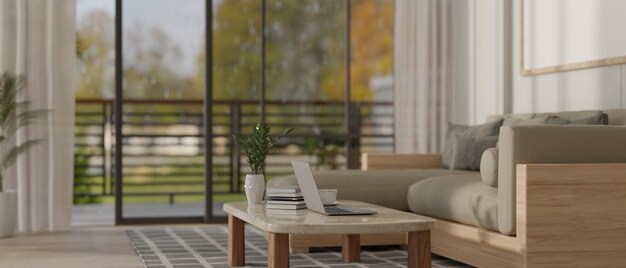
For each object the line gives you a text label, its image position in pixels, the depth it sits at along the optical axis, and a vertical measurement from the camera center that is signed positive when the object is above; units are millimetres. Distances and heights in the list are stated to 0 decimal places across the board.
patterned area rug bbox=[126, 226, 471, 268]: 5258 -741
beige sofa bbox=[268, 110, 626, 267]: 4262 -334
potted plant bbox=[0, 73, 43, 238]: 6719 -18
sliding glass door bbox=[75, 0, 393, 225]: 8961 +331
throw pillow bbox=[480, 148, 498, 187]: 4637 -192
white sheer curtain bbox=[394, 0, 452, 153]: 8102 +468
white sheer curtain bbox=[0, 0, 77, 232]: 7145 +241
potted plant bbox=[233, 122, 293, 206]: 5059 -162
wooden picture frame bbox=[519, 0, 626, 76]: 5784 +398
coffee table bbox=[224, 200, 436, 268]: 3951 -406
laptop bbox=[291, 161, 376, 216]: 4356 -324
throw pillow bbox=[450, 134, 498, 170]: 6062 -144
